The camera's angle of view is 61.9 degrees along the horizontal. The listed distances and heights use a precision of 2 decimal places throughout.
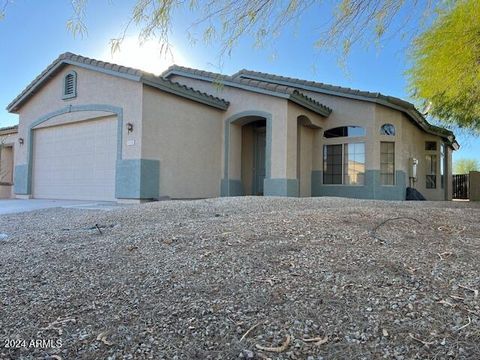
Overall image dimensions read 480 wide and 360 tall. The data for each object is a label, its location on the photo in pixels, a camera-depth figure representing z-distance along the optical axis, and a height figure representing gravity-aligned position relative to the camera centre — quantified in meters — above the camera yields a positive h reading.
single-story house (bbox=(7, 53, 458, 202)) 11.38 +1.81
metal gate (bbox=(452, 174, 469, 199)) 22.44 +0.57
